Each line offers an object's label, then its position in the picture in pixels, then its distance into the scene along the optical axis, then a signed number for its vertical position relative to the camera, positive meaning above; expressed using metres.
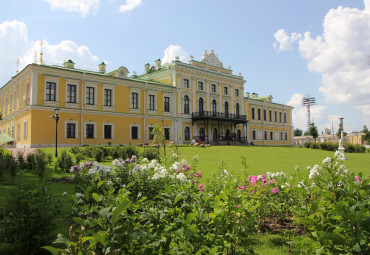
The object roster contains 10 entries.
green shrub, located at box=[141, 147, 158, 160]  13.10 -0.43
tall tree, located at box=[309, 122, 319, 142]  51.62 +2.27
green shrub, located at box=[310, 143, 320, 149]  33.15 -0.32
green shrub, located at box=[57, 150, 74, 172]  10.20 -0.64
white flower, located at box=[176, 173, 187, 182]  3.98 -0.47
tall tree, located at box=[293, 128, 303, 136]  113.75 +4.67
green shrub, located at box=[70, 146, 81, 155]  14.60 -0.25
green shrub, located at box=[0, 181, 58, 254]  2.86 -0.76
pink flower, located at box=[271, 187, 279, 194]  4.09 -0.68
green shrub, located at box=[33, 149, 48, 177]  8.83 -0.65
